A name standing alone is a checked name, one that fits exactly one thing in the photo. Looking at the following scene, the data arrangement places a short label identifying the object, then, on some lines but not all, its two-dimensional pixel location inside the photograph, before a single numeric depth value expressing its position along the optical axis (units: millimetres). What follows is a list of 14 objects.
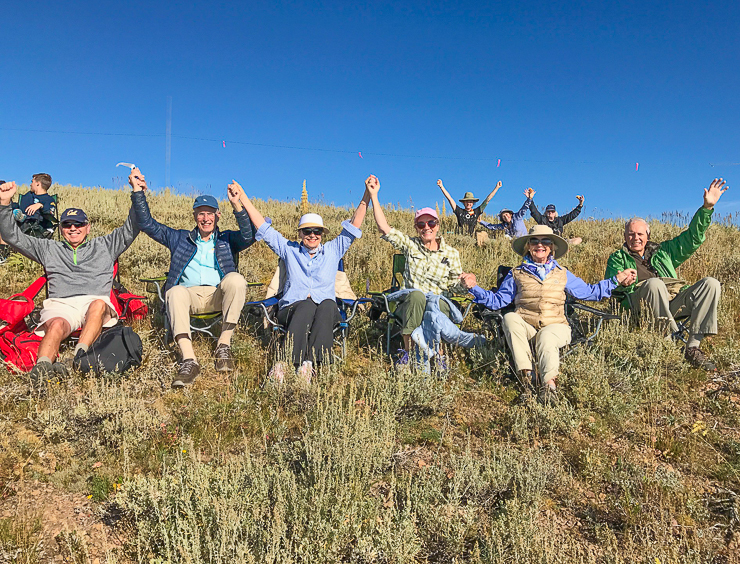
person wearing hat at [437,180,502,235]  12245
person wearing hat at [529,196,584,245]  12062
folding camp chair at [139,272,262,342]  5072
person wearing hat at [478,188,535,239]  11781
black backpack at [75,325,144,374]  4391
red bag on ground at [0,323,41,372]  4406
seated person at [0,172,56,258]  8445
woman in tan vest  4438
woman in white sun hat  4711
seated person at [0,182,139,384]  4700
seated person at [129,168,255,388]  4832
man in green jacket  4902
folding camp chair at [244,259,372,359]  5021
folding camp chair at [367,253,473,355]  5180
